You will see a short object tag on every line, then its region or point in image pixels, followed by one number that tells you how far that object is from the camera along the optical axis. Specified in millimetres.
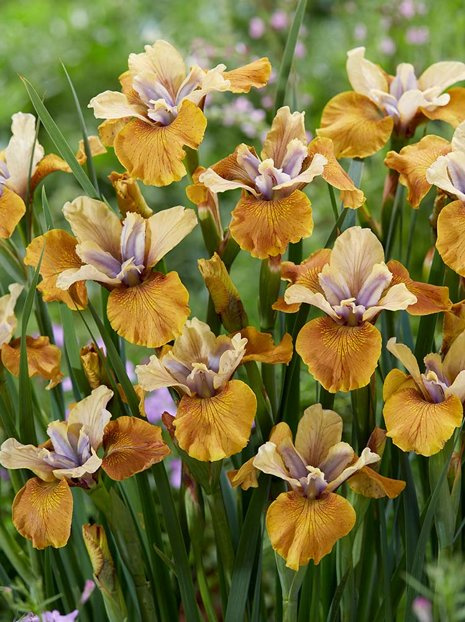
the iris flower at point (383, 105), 1143
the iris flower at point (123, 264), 1031
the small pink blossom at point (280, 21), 2564
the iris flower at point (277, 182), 1029
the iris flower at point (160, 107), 1050
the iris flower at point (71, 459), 1053
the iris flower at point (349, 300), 1023
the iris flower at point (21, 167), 1092
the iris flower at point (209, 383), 1027
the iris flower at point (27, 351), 1129
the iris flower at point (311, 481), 1030
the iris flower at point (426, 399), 1021
